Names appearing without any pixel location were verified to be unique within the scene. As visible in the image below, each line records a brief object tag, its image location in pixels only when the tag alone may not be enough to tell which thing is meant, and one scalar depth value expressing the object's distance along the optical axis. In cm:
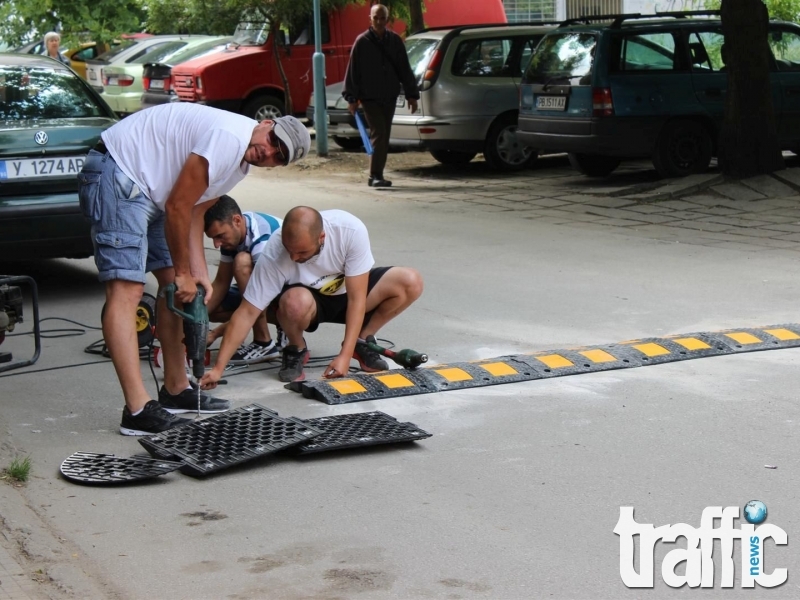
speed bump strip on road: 627
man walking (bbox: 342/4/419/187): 1433
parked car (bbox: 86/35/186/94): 2364
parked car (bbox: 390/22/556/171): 1538
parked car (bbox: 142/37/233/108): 2069
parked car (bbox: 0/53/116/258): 816
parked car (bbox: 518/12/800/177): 1364
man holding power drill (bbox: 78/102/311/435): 542
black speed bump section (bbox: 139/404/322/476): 510
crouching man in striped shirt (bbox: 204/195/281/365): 654
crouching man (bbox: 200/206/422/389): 623
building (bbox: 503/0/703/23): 3133
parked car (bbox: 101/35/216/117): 2266
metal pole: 1716
